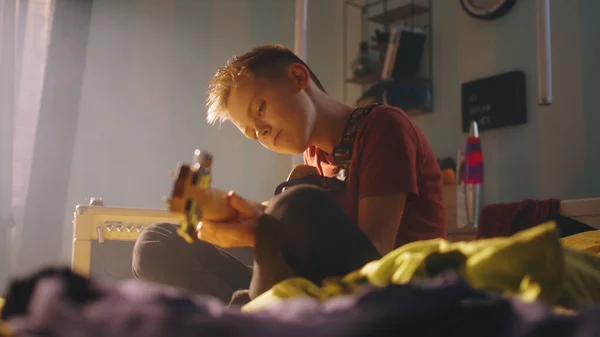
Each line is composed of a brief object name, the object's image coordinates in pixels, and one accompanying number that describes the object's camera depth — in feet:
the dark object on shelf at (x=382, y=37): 7.23
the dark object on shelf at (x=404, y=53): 7.00
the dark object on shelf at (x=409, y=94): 7.08
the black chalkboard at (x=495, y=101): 6.16
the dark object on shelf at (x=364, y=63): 7.57
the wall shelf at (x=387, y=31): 7.13
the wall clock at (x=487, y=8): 6.38
